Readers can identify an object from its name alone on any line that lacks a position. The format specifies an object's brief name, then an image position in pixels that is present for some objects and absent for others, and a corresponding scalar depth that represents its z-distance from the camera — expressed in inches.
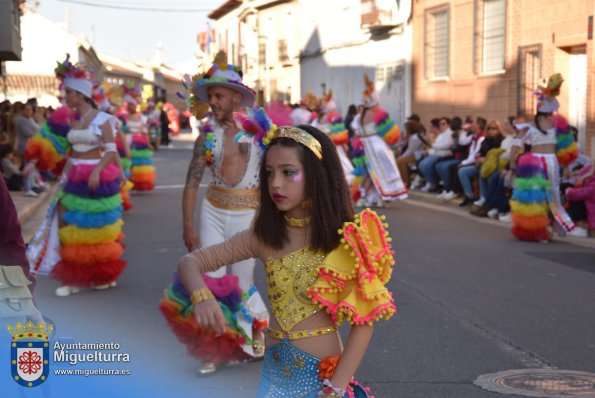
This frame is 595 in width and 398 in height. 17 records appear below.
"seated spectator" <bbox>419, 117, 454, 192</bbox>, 729.3
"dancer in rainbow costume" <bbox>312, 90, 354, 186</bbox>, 720.3
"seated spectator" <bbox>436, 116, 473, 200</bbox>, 697.0
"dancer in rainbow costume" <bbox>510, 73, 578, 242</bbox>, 468.3
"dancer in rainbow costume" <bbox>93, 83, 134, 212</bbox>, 430.9
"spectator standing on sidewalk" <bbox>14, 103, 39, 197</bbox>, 760.3
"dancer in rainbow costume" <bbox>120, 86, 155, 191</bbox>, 771.4
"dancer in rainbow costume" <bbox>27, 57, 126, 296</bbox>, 342.3
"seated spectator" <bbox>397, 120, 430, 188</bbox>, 783.7
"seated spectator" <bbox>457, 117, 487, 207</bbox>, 649.6
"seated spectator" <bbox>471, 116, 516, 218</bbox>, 585.0
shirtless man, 242.1
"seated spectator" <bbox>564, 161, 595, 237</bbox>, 479.5
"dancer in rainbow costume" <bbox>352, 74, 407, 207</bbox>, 643.5
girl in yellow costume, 127.0
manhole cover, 222.4
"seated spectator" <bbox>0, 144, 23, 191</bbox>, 705.6
